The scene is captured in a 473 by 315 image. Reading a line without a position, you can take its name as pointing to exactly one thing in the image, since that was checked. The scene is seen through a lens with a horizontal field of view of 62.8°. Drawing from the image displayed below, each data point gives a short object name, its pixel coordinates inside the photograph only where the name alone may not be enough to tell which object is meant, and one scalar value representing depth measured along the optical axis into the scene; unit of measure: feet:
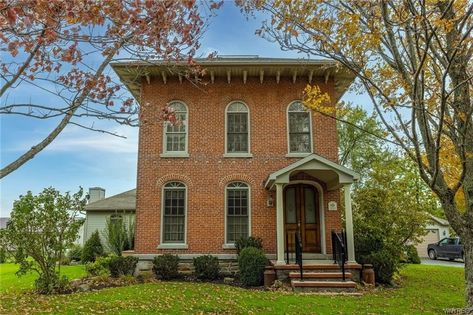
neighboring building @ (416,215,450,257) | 98.02
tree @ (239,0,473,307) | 21.42
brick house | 44.34
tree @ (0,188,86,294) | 33.76
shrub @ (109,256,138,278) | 41.24
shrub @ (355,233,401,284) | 39.65
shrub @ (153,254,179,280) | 40.86
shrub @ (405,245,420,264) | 66.90
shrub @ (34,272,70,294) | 33.63
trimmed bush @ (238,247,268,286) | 37.60
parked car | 76.20
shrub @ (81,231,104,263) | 63.67
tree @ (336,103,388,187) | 82.38
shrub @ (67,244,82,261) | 71.85
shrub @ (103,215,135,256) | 56.08
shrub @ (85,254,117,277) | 41.74
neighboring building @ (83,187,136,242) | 76.47
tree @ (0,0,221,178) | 13.62
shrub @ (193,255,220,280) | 40.34
